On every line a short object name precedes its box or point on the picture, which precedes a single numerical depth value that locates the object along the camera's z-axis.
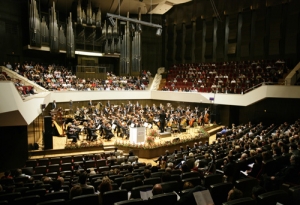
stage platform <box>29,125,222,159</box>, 9.62
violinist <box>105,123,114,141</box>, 11.20
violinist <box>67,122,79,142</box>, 10.23
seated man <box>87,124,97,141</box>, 10.65
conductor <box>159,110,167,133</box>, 12.54
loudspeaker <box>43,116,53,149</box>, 9.55
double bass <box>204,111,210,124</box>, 15.20
